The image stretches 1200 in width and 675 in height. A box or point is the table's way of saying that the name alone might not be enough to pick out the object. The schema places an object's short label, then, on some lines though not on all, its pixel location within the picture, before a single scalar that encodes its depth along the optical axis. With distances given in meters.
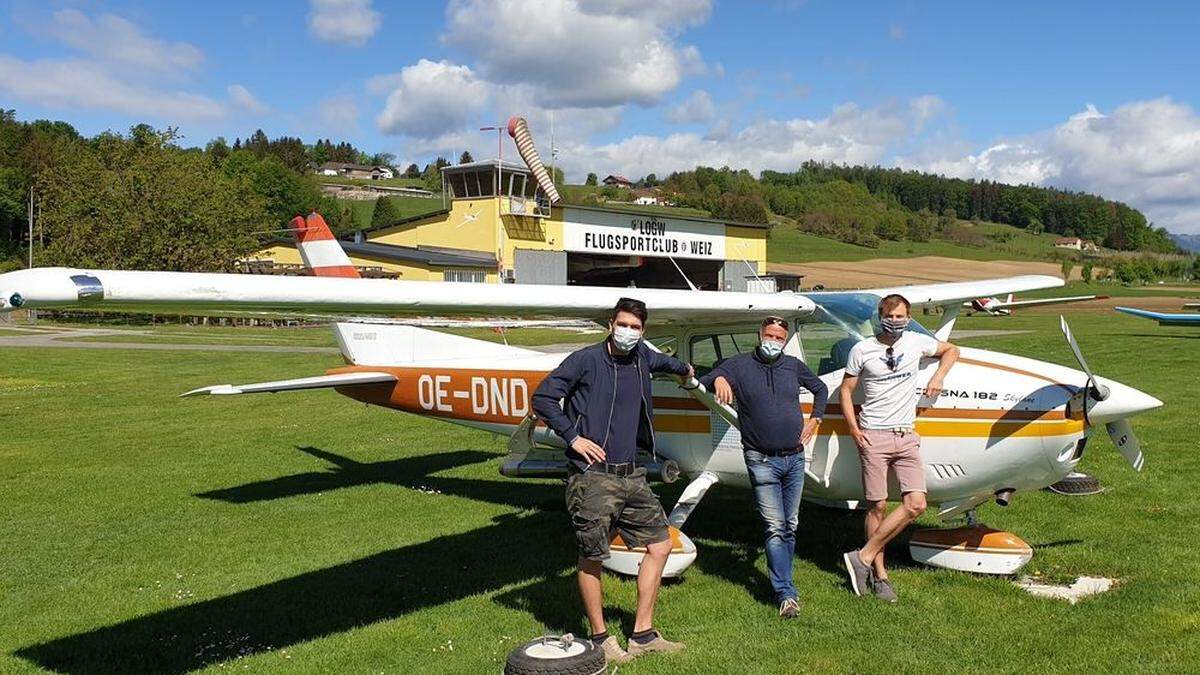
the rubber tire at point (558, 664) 4.27
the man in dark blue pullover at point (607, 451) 4.62
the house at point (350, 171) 190.75
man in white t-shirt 5.55
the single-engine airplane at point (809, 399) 4.39
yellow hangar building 43.69
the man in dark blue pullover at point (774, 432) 5.38
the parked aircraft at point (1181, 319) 24.55
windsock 43.78
